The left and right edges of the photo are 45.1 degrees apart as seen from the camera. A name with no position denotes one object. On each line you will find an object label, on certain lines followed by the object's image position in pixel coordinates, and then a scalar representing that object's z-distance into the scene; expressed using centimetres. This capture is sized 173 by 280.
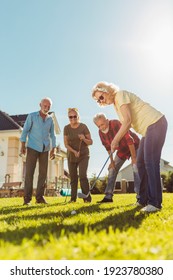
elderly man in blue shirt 443
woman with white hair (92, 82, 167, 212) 271
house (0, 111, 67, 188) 1480
